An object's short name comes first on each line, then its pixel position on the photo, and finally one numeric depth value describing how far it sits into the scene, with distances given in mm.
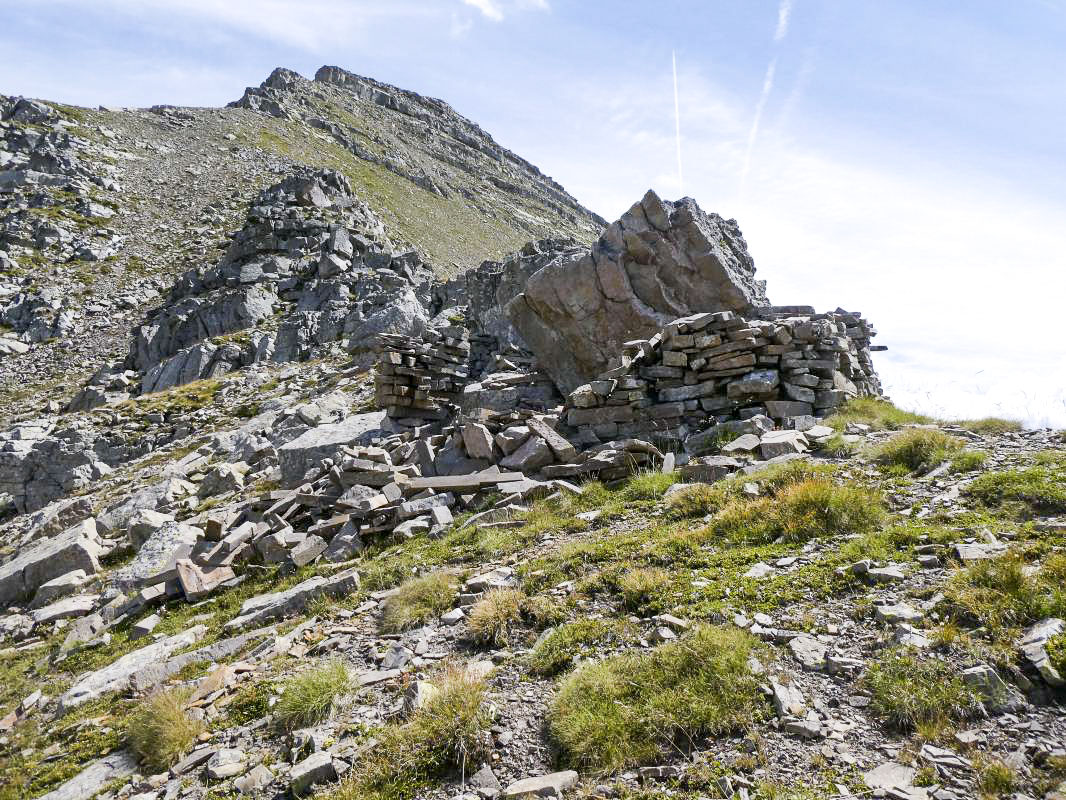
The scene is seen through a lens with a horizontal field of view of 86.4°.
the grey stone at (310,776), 3987
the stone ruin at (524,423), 9828
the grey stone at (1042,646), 3656
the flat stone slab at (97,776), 4617
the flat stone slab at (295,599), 7430
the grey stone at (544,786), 3561
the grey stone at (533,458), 11125
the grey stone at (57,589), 10564
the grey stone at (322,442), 14297
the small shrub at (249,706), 5043
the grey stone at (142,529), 12086
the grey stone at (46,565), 11078
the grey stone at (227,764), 4332
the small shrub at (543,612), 5629
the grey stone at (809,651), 4320
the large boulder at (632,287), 16672
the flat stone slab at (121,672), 6414
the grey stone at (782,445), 9609
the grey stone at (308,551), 9116
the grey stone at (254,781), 4109
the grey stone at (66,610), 9586
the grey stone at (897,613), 4535
